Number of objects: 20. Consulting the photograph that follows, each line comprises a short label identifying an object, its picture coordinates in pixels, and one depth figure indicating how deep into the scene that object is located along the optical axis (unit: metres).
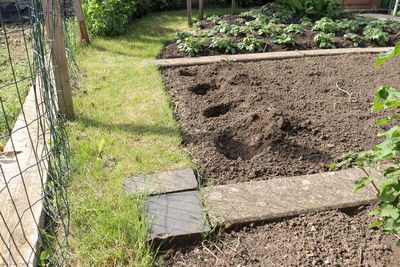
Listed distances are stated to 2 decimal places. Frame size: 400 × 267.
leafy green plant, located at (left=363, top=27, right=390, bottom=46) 5.83
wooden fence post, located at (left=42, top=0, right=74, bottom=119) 3.04
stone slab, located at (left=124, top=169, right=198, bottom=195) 2.51
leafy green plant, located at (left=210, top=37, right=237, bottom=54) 5.43
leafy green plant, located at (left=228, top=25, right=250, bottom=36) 6.11
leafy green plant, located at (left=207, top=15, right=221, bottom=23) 7.18
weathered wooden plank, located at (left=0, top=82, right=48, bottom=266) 2.01
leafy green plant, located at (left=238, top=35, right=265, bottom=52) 5.46
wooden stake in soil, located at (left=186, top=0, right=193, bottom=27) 6.77
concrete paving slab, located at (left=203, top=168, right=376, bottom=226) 2.28
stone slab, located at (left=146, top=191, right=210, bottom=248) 2.15
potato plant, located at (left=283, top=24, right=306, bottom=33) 6.17
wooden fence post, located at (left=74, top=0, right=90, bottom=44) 5.45
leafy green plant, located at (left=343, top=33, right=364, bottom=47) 5.80
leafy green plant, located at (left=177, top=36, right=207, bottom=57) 5.33
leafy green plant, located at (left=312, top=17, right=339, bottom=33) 6.30
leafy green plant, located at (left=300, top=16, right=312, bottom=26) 6.74
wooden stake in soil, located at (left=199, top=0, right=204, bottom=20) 7.32
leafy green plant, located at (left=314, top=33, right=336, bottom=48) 5.66
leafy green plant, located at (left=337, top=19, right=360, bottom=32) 6.35
